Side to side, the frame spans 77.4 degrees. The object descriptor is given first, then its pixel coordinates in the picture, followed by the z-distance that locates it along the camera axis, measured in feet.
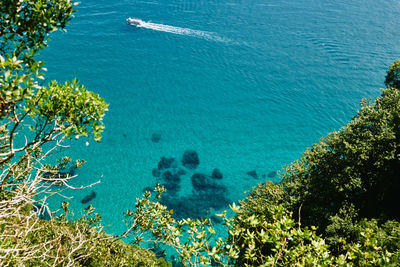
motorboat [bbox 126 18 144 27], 178.70
